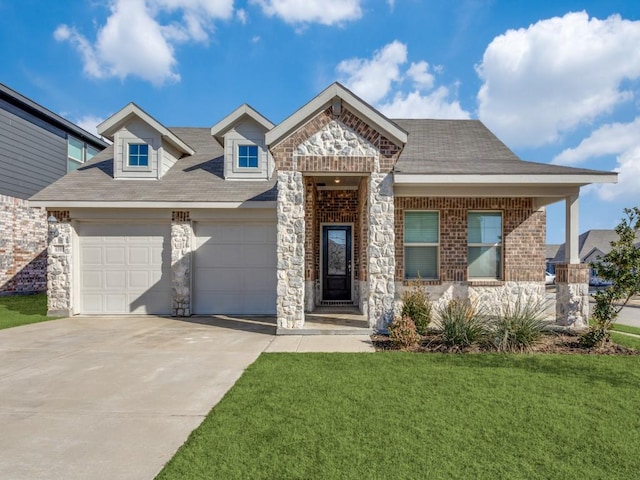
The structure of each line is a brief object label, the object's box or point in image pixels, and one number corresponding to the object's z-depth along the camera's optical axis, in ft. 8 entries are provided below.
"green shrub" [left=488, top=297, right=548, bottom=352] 20.84
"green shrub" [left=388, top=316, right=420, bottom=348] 21.33
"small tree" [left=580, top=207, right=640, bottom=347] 21.50
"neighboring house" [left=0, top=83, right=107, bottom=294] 45.24
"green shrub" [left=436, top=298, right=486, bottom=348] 21.13
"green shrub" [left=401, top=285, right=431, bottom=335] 24.07
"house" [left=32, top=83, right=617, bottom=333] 28.78
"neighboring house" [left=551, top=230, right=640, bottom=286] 118.64
